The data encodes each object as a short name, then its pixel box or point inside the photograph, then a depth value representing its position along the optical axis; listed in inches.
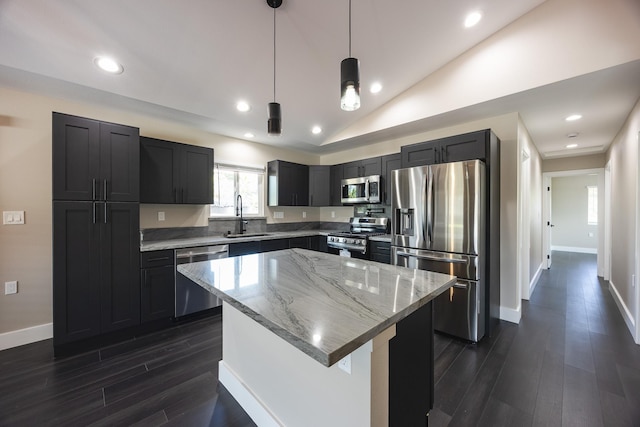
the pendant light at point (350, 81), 55.0
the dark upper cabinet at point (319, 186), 187.9
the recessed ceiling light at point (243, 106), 121.7
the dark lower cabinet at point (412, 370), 47.8
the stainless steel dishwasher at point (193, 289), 117.6
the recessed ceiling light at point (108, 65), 87.0
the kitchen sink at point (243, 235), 145.5
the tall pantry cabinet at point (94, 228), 92.6
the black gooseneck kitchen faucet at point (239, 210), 162.1
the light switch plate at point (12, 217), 97.0
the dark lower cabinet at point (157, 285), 109.2
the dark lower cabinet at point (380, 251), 138.8
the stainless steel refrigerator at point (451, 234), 100.4
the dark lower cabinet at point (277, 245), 135.3
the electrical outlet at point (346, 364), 40.8
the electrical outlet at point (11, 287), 98.0
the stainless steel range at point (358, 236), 147.3
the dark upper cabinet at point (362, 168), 160.7
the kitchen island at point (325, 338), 35.8
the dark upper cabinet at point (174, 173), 120.0
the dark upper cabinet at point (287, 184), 172.4
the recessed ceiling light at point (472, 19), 89.4
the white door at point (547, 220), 219.0
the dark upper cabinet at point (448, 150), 106.7
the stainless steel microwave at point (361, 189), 158.1
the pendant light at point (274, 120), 71.2
